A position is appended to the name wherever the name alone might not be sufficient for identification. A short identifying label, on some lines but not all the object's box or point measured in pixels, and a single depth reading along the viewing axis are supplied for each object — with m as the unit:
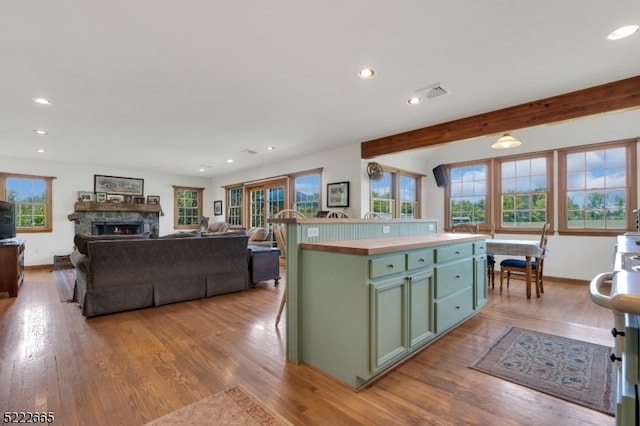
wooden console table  4.17
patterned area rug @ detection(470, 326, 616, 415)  1.92
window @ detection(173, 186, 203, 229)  9.05
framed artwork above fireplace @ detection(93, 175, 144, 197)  7.54
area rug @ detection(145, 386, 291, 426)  1.64
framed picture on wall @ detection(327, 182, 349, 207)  5.72
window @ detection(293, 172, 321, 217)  6.48
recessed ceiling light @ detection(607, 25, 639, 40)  2.17
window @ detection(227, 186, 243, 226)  8.85
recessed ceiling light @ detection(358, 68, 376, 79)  2.79
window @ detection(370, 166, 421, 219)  5.97
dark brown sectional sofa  3.39
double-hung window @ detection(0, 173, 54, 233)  6.60
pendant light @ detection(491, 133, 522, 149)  4.01
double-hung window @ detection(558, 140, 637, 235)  4.72
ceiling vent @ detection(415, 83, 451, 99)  3.15
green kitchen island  1.95
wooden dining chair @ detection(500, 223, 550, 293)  4.25
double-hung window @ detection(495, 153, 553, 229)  5.47
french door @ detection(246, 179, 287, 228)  7.46
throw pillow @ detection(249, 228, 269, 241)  6.46
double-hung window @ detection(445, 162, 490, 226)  6.25
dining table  4.15
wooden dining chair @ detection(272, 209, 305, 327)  2.79
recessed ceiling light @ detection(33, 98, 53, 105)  3.34
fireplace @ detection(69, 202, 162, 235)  7.12
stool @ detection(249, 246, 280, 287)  4.75
